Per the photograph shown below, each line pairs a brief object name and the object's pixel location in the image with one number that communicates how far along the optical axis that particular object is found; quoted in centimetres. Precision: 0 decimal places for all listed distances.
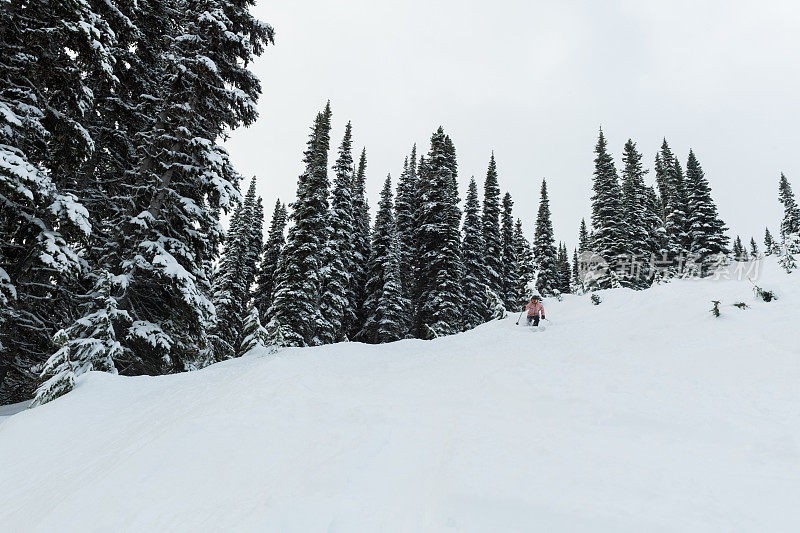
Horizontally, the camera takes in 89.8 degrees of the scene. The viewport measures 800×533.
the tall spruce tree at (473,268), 3503
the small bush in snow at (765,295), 1080
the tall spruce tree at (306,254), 2492
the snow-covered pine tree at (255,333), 1163
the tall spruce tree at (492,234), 3803
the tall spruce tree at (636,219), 3553
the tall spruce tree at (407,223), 3512
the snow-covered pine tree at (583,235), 6506
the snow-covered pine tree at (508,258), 4116
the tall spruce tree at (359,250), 3575
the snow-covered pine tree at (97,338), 896
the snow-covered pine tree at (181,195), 1055
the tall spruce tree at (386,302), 3117
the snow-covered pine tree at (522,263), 4225
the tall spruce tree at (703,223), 3603
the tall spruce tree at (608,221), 3694
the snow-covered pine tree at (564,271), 5699
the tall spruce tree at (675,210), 3925
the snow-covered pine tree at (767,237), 7741
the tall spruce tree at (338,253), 2792
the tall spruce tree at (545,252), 4275
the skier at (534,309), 1376
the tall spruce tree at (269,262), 4072
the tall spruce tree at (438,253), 2945
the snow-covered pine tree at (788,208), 4773
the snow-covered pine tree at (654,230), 4100
